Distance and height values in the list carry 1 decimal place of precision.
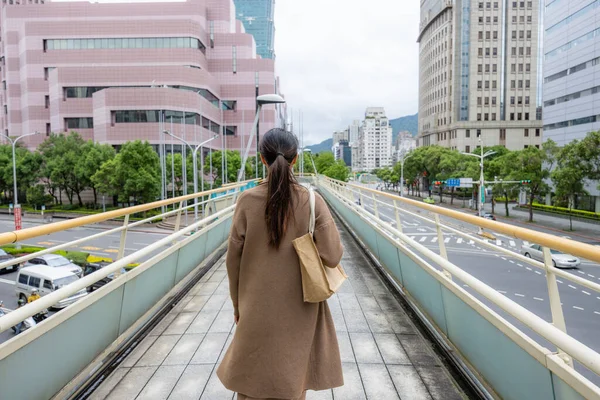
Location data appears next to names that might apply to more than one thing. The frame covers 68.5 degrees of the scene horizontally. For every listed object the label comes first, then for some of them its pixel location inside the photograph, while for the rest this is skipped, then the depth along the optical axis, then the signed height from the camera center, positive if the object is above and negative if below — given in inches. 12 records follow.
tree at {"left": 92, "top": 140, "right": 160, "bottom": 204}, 1444.4 +10.5
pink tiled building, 1959.9 +535.9
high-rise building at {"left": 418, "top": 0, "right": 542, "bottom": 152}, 3262.8 +755.4
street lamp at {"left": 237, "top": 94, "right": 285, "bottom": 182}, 519.2 +93.3
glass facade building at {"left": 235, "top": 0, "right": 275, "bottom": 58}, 5359.3 +1933.2
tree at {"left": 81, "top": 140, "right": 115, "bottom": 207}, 1652.3 +60.7
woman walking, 73.9 -18.9
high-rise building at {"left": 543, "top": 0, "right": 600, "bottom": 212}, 1502.2 +388.8
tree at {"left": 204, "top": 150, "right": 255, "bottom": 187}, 1876.2 +43.1
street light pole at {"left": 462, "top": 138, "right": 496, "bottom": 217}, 1257.4 -72.2
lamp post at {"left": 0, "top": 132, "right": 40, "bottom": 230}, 866.6 -87.7
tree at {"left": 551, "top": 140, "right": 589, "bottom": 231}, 1083.3 +4.7
